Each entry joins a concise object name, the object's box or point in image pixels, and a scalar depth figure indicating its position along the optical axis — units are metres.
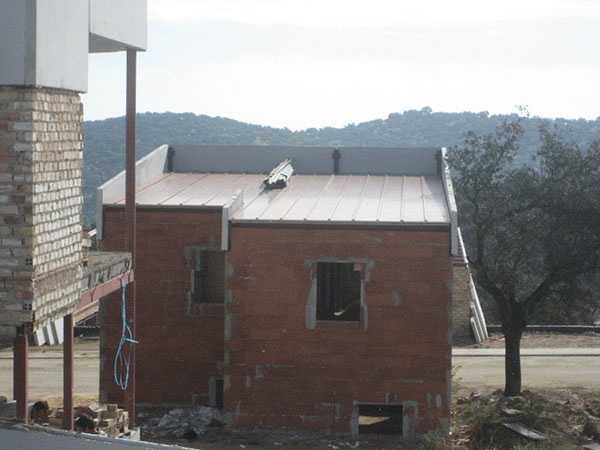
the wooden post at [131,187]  14.48
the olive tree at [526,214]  19.86
